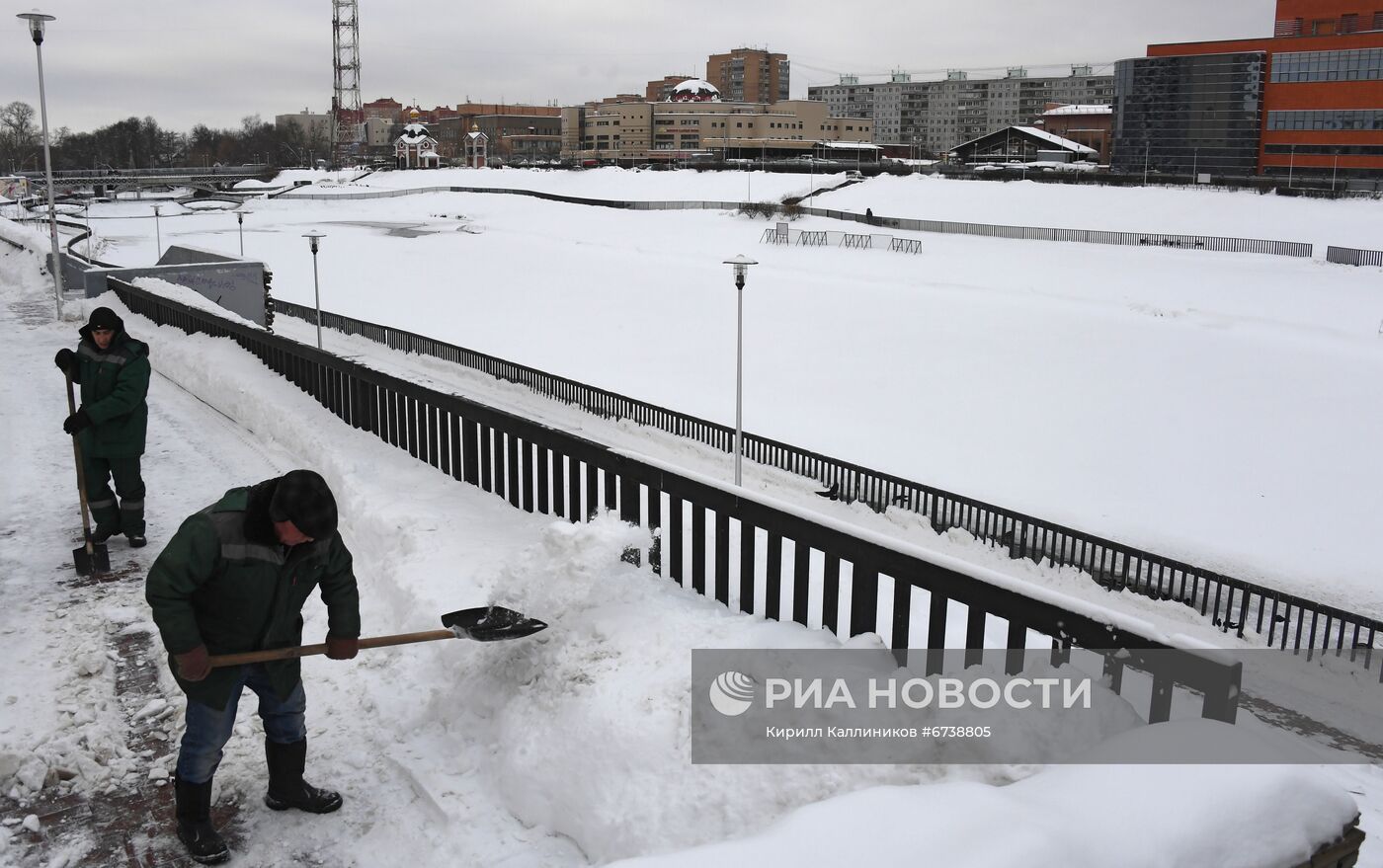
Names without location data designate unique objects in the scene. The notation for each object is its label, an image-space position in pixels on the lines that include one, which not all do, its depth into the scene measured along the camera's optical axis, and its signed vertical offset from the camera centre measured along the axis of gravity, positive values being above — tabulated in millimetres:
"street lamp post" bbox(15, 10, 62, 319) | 23603 +4002
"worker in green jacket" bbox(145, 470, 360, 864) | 4418 -1707
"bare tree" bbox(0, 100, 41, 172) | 160125 +11875
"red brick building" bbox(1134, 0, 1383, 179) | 71500 +9778
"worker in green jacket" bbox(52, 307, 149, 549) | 8047 -1466
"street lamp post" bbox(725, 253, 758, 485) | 17416 -1025
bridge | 109812 +3783
